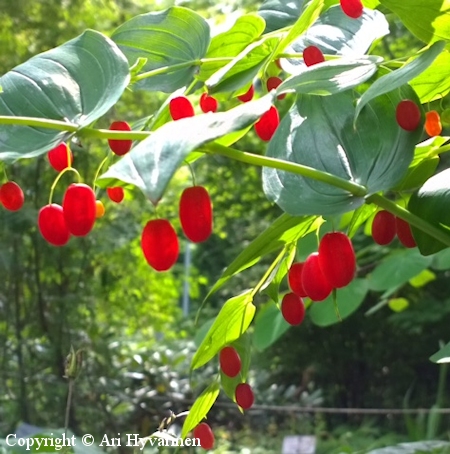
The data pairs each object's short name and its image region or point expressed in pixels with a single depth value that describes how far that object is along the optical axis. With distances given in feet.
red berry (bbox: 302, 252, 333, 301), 1.47
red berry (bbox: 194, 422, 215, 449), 1.85
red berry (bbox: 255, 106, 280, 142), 1.61
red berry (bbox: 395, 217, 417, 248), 1.60
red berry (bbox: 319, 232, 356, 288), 1.32
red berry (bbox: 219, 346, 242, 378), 1.76
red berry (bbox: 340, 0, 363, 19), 1.46
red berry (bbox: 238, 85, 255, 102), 1.75
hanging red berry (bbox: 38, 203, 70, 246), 1.34
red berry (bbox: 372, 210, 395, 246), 1.58
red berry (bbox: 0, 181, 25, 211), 1.53
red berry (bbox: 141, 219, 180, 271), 1.12
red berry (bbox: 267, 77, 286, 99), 1.70
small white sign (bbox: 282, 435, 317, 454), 5.82
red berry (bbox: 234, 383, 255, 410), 1.79
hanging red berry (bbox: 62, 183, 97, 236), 1.20
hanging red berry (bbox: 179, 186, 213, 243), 1.08
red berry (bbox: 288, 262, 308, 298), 1.73
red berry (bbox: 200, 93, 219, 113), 1.64
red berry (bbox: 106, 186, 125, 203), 1.61
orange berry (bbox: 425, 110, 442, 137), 1.64
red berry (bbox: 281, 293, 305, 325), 1.79
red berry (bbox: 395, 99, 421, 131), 1.26
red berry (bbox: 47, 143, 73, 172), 1.58
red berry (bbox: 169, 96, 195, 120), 1.37
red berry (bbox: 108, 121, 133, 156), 1.48
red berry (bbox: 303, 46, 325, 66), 1.45
